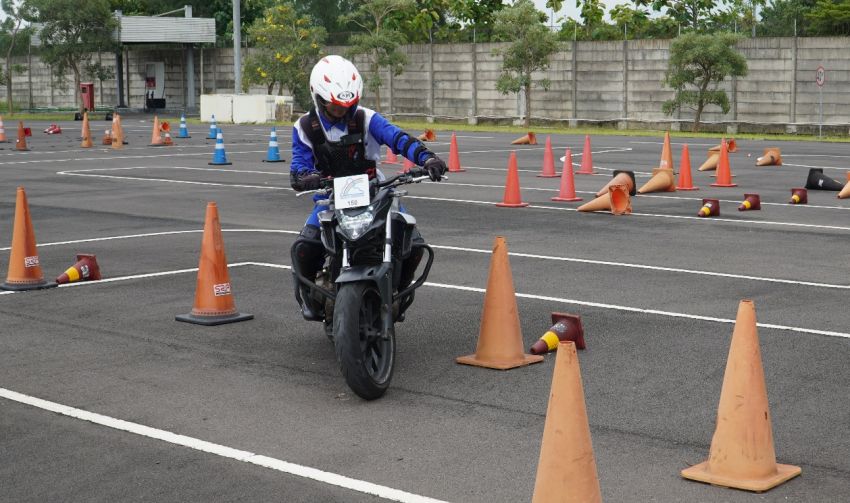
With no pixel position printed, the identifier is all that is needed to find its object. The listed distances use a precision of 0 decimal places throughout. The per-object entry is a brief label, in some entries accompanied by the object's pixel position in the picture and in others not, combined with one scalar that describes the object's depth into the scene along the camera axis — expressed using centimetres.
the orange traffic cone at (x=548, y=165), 2278
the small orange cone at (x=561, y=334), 839
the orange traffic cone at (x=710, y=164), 2391
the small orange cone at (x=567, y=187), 1848
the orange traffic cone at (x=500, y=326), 809
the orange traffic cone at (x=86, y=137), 3247
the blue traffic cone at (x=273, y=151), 2695
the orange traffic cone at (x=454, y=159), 2416
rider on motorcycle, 802
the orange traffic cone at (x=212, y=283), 958
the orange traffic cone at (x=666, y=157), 2187
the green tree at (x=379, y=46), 4641
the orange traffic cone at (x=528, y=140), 3281
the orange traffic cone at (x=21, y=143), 3136
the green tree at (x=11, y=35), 5706
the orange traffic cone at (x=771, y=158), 2498
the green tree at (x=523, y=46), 4250
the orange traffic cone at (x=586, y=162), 2345
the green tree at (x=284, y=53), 5044
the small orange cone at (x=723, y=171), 2086
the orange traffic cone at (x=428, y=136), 3300
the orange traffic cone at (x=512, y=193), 1783
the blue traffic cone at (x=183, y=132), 3713
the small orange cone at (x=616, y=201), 1677
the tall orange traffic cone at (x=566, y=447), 505
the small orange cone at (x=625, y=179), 1855
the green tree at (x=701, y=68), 3766
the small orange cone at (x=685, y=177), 2034
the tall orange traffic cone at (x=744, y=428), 569
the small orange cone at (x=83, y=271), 1138
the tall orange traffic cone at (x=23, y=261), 1109
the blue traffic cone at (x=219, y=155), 2617
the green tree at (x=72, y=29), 5494
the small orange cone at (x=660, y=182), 1975
